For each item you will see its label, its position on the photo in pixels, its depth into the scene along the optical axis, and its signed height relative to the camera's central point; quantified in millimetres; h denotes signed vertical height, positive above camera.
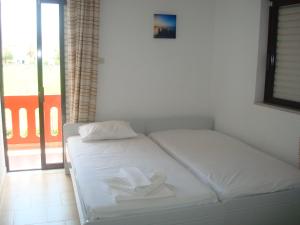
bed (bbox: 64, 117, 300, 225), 2154 -969
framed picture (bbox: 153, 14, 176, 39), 4137 +449
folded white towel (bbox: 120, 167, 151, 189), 2311 -848
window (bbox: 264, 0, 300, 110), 3168 +88
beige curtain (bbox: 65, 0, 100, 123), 3795 +51
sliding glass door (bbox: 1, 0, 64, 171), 3850 -84
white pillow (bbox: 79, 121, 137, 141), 3646 -785
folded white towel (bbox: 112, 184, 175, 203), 2195 -902
